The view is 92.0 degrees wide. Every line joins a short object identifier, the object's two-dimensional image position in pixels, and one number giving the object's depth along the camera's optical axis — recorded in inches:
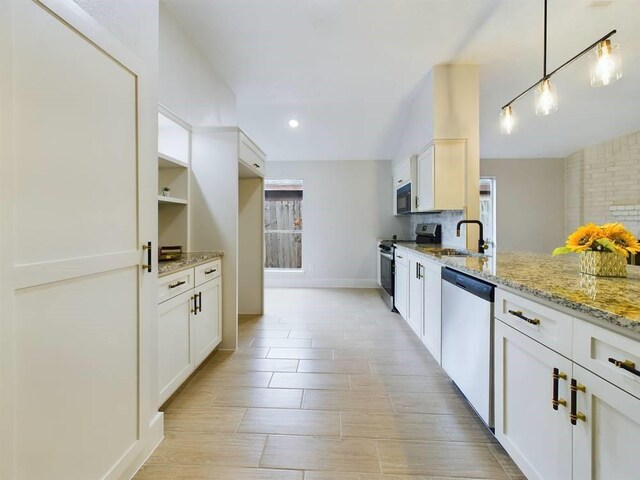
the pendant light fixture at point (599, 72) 61.4
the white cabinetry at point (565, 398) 33.1
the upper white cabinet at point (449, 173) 125.2
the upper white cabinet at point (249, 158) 114.3
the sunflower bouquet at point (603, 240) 53.3
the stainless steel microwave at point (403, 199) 168.2
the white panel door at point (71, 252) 35.3
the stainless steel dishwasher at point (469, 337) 61.1
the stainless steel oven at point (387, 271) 164.4
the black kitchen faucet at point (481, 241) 104.8
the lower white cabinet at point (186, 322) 72.6
